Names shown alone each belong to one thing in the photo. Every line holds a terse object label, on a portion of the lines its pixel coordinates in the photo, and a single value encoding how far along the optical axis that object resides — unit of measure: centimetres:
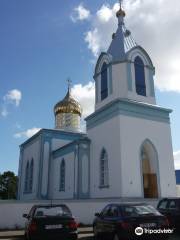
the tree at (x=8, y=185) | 5081
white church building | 1683
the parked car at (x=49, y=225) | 782
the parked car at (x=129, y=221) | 695
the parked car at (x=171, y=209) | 978
